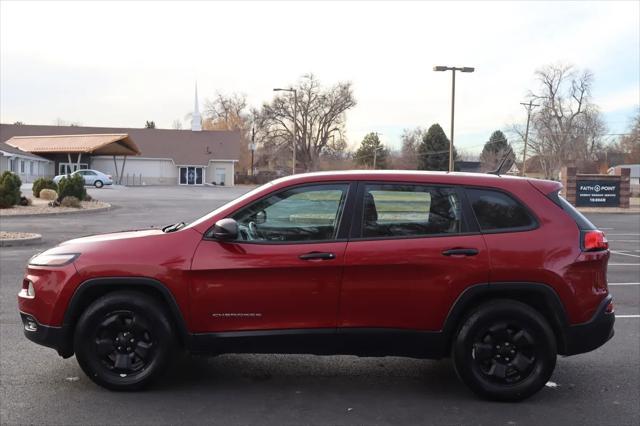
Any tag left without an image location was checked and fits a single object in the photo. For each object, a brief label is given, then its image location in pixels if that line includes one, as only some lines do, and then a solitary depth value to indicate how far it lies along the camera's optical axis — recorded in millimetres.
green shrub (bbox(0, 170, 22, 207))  22953
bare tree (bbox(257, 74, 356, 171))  80562
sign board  36000
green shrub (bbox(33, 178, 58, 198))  30188
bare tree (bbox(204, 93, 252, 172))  94188
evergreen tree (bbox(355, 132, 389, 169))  76250
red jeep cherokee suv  4375
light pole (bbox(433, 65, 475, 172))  25762
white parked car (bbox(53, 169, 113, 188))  49281
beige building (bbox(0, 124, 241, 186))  65000
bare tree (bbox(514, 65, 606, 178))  77556
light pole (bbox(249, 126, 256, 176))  86944
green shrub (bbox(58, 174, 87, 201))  26109
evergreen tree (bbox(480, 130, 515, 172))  80969
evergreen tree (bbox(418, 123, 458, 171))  59000
